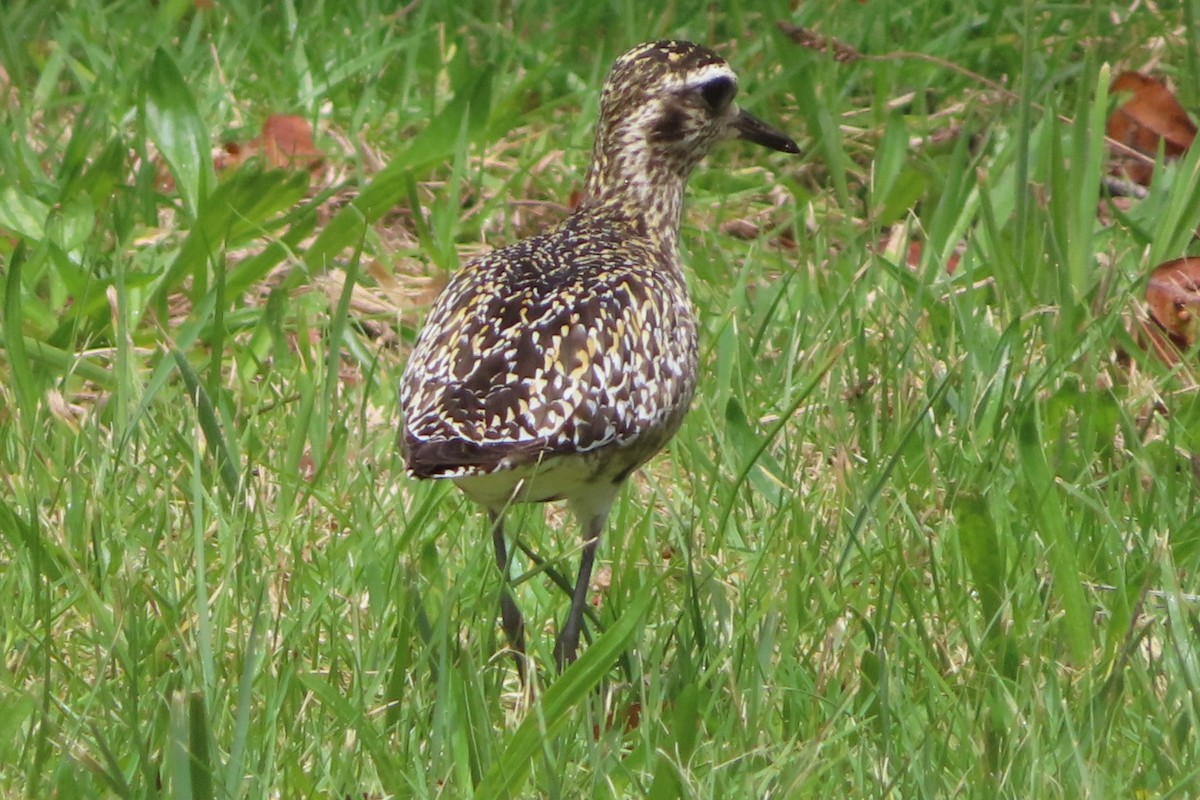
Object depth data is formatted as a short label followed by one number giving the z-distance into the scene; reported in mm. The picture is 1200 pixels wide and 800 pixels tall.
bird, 8664
